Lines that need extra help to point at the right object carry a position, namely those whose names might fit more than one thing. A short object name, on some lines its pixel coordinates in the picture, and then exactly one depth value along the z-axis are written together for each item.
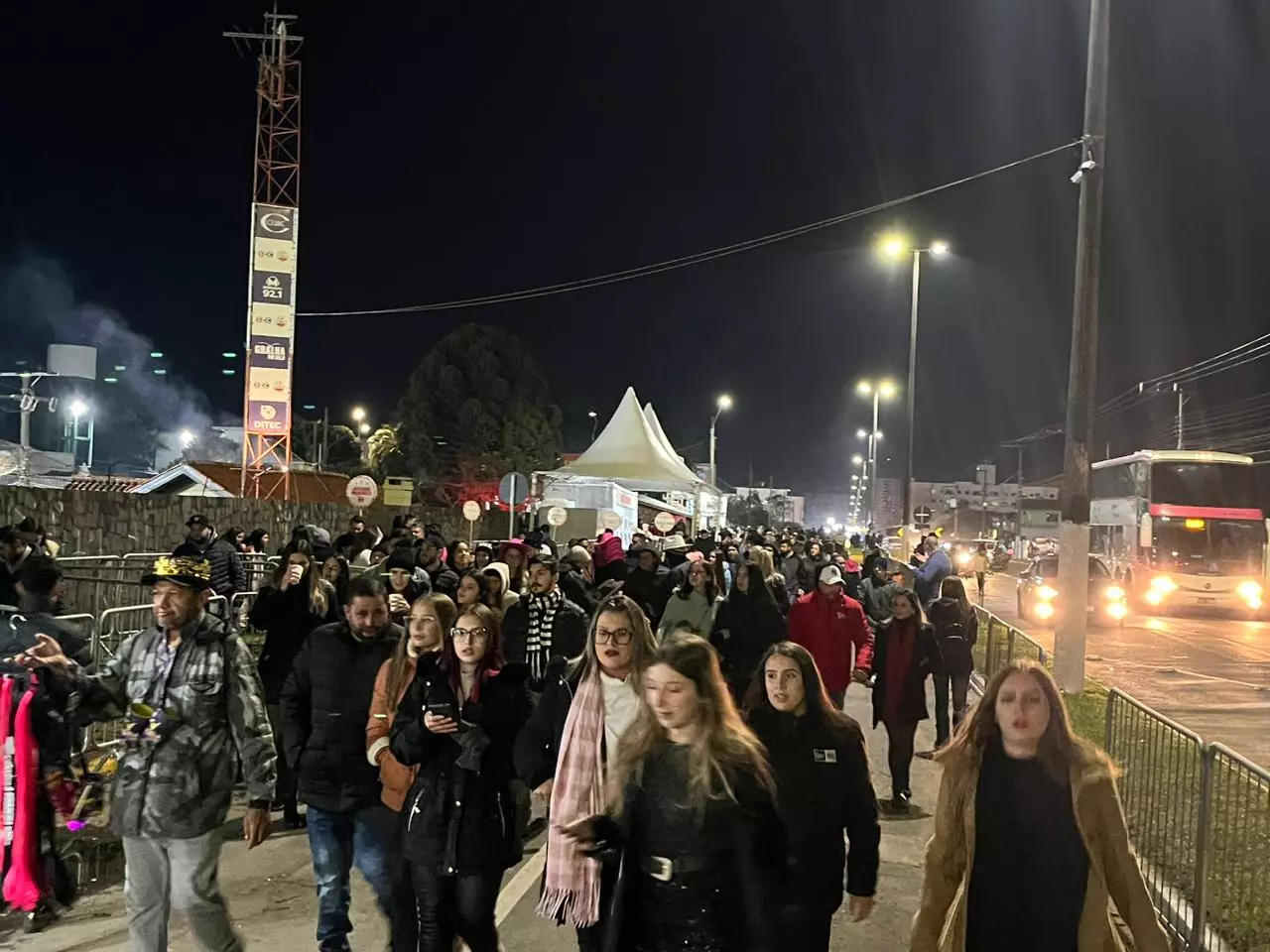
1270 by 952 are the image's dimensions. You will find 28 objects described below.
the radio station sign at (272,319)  31.39
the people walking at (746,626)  8.89
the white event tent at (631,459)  28.33
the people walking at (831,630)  8.80
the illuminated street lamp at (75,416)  69.56
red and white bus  28.64
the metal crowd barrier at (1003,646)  11.70
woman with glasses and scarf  4.04
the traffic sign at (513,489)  19.89
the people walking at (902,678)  8.11
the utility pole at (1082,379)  12.38
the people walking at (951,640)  9.73
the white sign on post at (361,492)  18.77
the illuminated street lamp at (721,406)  45.09
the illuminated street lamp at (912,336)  27.66
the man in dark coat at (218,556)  11.67
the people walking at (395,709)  4.61
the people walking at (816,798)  3.84
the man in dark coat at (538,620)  7.19
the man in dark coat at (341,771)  4.68
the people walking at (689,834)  3.17
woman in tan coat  3.27
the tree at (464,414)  43.91
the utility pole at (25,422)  42.97
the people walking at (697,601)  9.18
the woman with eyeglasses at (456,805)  4.21
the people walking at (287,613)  7.36
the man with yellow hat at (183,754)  4.21
